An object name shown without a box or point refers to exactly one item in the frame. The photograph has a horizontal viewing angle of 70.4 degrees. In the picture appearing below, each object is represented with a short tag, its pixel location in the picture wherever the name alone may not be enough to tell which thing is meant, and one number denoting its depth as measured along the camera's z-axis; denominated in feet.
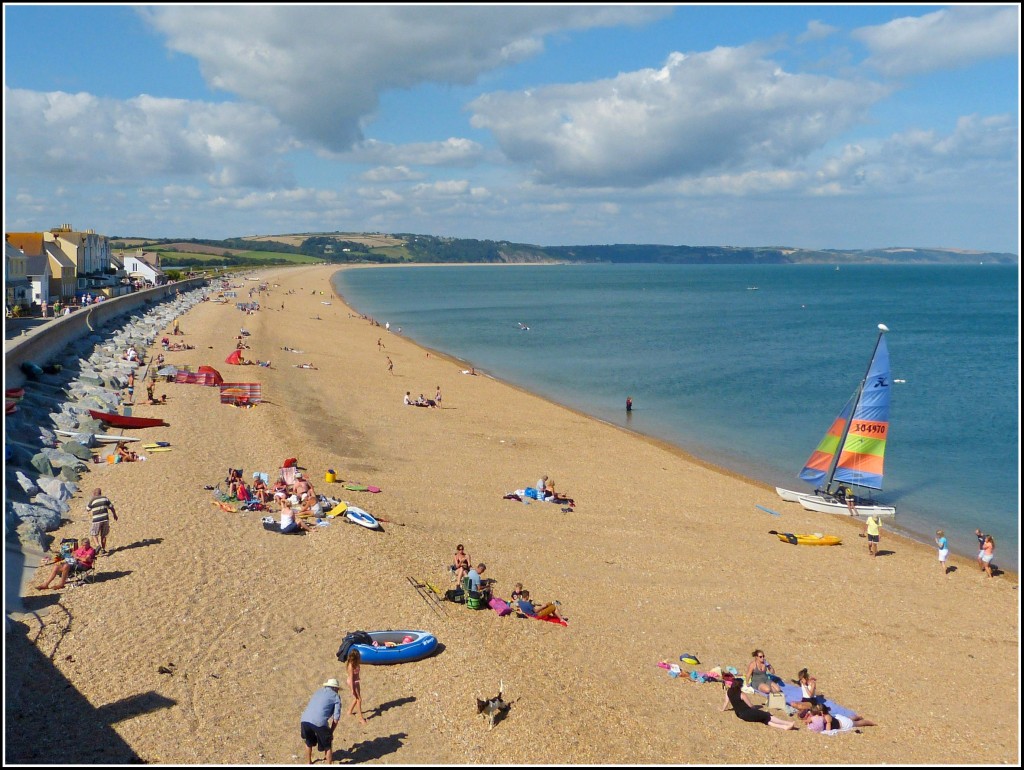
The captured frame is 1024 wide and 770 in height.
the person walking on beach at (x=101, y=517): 46.78
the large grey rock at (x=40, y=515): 48.78
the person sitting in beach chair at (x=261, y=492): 60.64
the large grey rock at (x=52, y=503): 52.44
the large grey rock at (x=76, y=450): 66.80
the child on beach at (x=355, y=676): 34.12
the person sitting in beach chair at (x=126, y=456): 67.97
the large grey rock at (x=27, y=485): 53.98
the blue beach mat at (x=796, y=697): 38.73
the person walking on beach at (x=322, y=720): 30.17
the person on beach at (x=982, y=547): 61.05
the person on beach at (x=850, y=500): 75.05
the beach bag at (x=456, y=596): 47.16
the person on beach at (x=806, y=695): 38.22
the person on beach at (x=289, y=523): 54.60
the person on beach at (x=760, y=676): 39.47
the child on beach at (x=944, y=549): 60.49
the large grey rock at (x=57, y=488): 55.04
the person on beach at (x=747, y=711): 37.37
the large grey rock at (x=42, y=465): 60.08
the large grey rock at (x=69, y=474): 60.81
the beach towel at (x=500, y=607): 46.16
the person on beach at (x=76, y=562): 42.55
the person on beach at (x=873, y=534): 63.67
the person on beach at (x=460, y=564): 49.01
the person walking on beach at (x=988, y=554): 60.70
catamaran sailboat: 78.12
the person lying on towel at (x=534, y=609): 46.26
